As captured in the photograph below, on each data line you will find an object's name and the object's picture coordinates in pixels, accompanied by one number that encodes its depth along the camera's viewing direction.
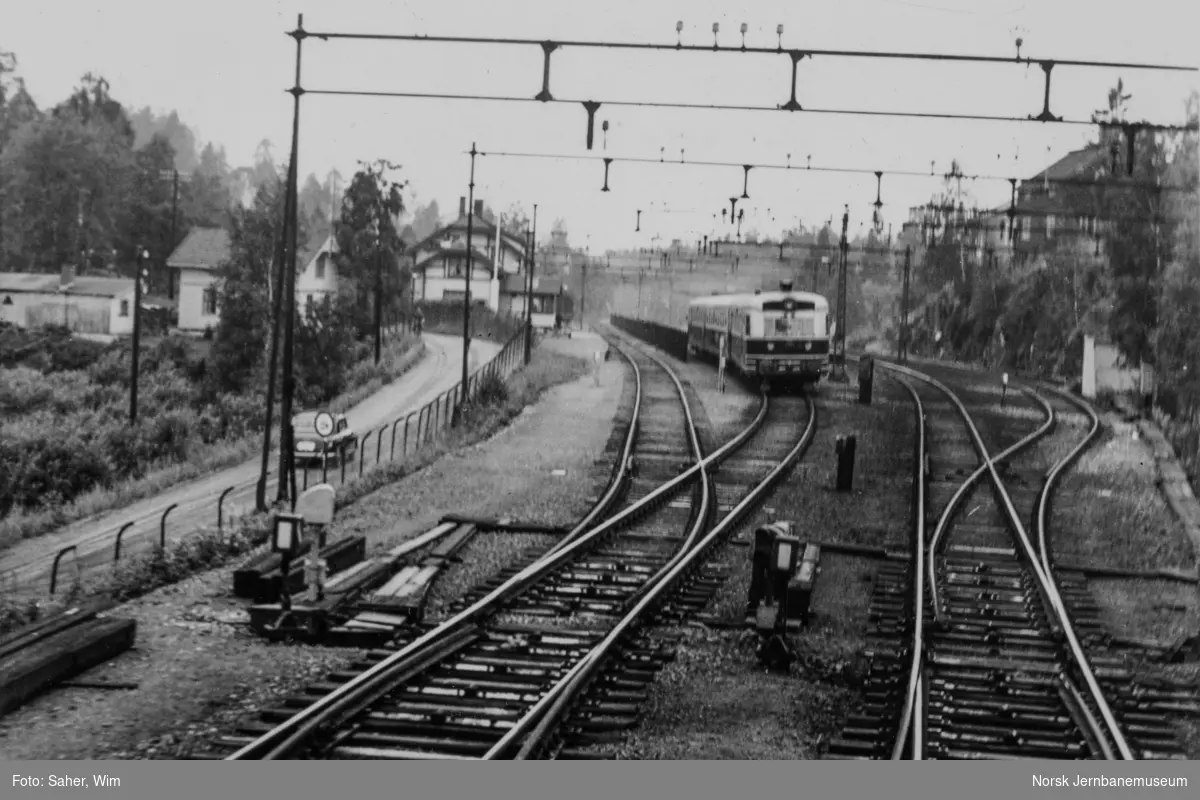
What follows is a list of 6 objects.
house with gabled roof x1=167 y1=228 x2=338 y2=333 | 31.47
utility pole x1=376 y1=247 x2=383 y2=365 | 37.75
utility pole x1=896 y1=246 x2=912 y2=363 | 35.44
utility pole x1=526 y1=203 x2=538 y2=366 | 33.78
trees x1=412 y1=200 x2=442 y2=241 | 80.12
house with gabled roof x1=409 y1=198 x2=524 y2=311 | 59.16
